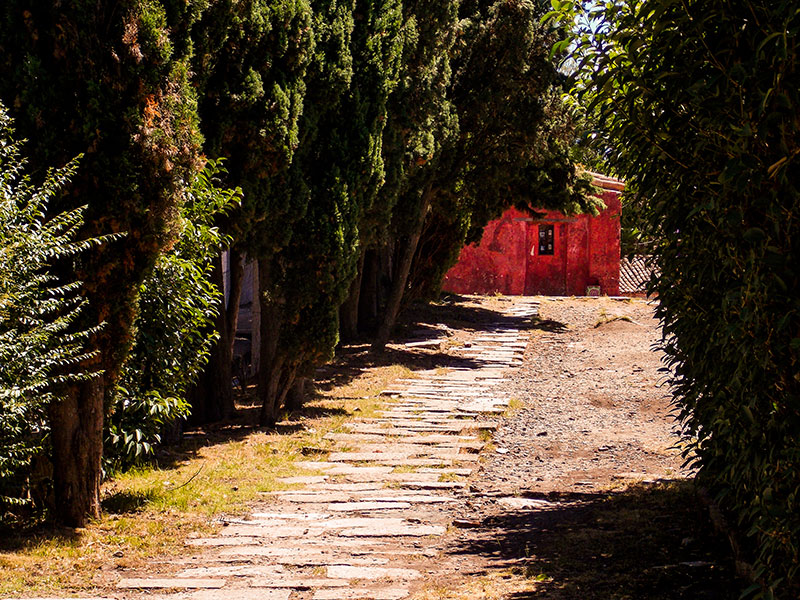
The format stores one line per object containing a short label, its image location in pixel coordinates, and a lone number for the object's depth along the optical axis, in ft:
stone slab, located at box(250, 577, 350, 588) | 33.99
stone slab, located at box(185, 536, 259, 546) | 40.09
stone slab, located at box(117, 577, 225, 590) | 34.04
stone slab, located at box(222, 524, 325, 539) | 41.55
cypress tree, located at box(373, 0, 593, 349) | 100.53
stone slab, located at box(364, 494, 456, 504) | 47.44
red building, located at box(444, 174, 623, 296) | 185.78
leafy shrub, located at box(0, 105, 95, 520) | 34.09
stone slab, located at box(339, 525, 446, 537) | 41.50
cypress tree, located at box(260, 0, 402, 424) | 63.93
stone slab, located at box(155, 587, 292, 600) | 32.55
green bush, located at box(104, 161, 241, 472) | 44.62
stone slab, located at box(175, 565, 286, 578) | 35.42
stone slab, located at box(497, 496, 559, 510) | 45.98
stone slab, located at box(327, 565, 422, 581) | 35.22
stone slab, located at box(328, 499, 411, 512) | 46.03
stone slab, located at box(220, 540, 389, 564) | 37.04
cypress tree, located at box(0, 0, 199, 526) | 37.22
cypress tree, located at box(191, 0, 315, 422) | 53.16
